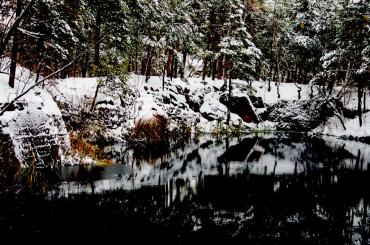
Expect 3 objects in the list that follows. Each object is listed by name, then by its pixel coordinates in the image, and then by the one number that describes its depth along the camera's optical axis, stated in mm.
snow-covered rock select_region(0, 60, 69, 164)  14961
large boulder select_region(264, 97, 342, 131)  41688
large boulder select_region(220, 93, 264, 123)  42844
